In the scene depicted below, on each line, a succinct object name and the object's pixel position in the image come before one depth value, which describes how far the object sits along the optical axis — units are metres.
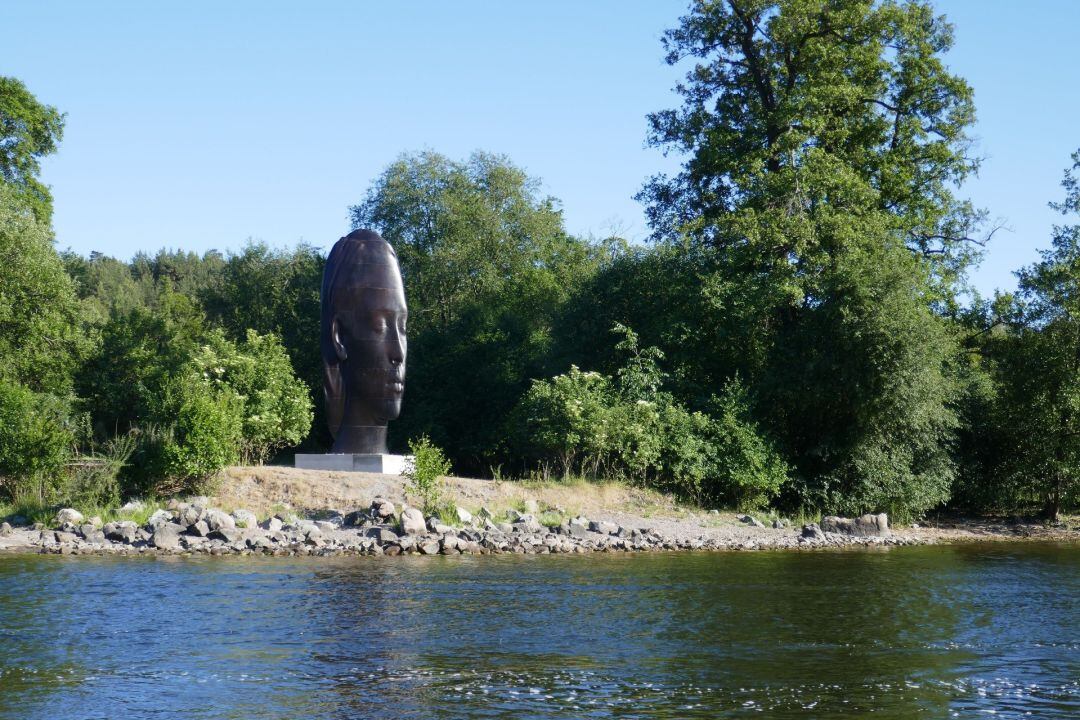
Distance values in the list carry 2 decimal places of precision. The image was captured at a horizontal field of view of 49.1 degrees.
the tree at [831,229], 29.77
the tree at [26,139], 37.56
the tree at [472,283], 40.69
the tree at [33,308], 32.03
